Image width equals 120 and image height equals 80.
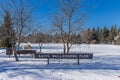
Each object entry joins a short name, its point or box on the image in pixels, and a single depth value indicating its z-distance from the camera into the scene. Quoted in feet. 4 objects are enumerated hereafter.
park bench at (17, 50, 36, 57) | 32.47
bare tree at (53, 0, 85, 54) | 31.91
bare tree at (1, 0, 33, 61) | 25.31
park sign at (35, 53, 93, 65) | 22.48
